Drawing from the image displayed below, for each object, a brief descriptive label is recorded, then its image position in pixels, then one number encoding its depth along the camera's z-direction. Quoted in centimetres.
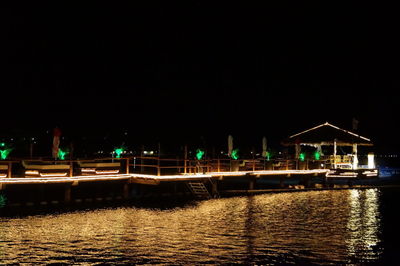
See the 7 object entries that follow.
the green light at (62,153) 3383
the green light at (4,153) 2983
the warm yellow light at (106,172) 2456
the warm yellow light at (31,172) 2244
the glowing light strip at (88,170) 2386
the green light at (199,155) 4048
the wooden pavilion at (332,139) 3706
